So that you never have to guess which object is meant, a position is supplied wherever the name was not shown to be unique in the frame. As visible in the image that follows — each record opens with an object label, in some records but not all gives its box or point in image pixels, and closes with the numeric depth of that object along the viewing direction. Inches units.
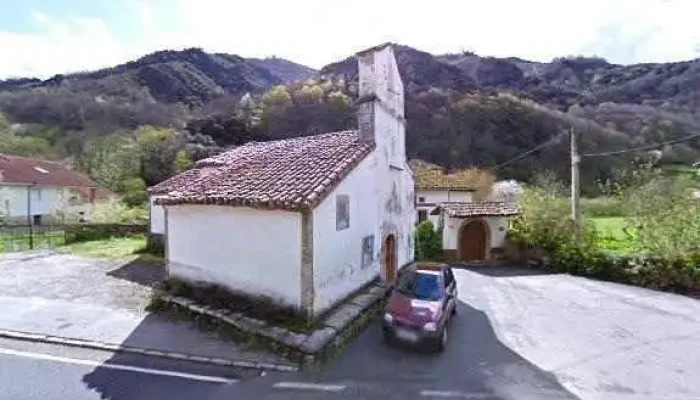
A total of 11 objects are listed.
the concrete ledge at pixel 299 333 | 351.9
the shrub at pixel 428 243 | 1009.5
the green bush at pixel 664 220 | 708.7
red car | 382.6
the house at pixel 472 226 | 979.9
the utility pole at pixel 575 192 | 881.0
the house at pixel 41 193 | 1190.9
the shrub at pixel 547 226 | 878.4
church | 398.9
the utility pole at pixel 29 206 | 1286.7
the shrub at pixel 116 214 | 1099.3
